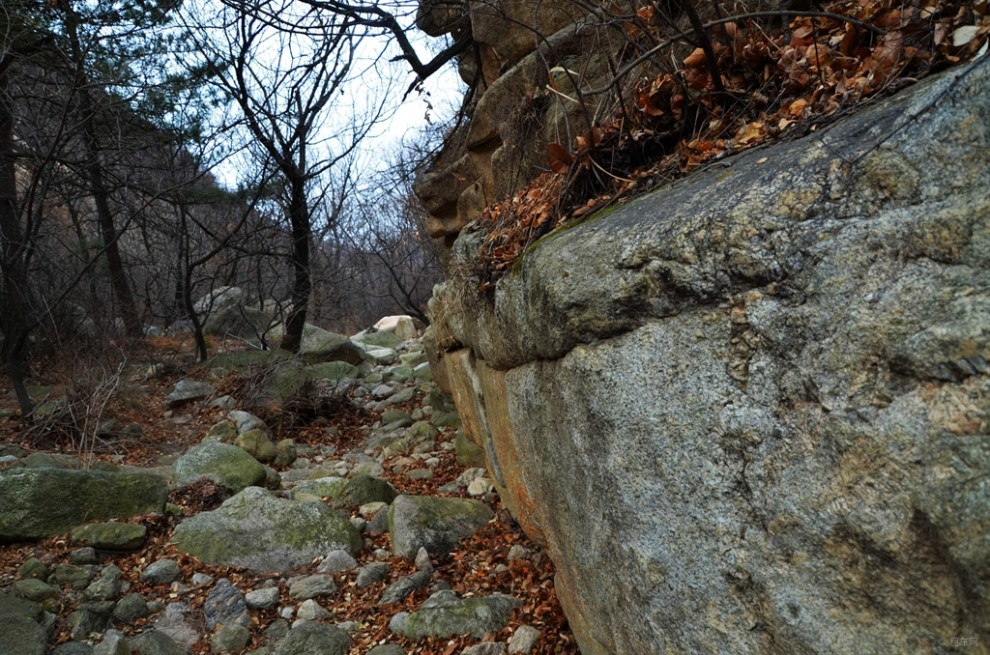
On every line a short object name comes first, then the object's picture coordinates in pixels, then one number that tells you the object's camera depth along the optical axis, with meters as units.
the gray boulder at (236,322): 12.46
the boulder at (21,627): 3.31
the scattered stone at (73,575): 4.06
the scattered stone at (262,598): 3.91
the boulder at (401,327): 14.67
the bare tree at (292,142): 9.56
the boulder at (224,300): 11.38
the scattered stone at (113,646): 3.36
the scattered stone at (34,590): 3.82
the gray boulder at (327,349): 9.93
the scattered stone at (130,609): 3.82
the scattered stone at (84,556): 4.30
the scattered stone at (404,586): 3.83
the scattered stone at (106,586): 3.97
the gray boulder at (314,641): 3.40
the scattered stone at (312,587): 3.98
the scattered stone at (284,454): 6.62
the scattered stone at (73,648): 3.42
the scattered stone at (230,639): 3.57
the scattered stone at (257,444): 6.64
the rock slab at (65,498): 4.50
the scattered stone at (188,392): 8.54
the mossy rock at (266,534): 4.37
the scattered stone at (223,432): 6.96
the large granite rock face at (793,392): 1.45
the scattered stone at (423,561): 4.10
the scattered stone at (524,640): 3.18
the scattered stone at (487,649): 3.18
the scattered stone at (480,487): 5.10
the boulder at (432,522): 4.29
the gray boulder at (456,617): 3.40
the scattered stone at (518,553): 4.05
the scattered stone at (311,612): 3.78
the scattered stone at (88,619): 3.64
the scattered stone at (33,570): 4.04
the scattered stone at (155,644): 3.46
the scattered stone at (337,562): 4.23
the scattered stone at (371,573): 4.05
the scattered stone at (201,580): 4.16
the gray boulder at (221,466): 5.54
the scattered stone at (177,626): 3.69
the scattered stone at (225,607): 3.80
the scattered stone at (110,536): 4.43
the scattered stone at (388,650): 3.34
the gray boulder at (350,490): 5.21
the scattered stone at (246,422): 7.18
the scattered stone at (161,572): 4.19
